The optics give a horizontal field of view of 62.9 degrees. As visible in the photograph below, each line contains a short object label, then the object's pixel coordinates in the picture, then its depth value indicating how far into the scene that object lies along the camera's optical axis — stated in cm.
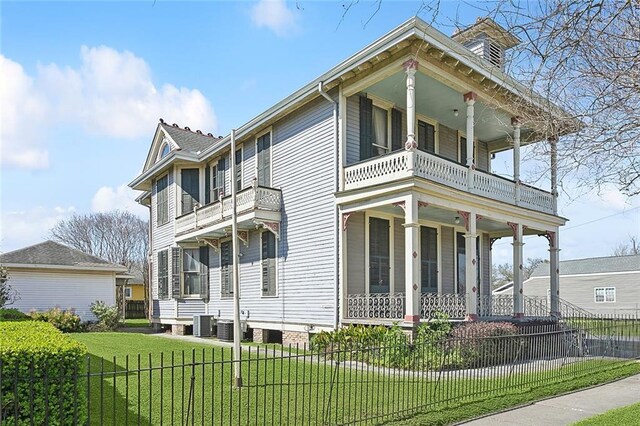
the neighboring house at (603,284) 3831
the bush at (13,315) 2155
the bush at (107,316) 2555
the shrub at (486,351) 1027
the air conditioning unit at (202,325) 2038
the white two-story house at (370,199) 1395
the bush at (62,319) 2365
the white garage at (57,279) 2588
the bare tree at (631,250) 6969
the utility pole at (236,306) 945
